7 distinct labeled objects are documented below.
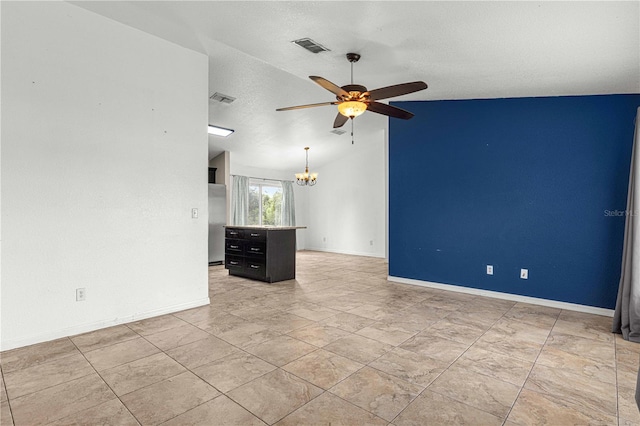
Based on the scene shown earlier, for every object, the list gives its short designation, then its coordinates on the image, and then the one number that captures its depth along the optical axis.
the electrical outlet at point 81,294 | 3.03
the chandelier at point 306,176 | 7.94
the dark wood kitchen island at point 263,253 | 5.29
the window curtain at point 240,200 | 8.34
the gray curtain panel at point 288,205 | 9.60
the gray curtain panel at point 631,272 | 3.06
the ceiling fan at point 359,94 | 3.03
